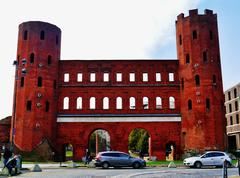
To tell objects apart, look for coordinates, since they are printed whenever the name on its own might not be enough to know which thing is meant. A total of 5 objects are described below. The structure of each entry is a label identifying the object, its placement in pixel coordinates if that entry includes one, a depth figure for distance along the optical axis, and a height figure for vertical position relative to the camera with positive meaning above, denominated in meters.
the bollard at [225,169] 13.23 -1.34
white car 26.83 -1.91
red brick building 37.94 +5.75
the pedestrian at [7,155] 21.66 -1.04
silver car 26.12 -1.85
